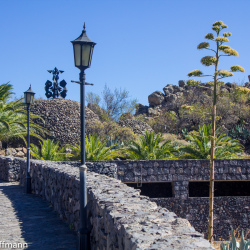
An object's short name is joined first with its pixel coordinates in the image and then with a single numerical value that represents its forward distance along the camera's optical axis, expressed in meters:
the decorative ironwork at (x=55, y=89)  33.62
